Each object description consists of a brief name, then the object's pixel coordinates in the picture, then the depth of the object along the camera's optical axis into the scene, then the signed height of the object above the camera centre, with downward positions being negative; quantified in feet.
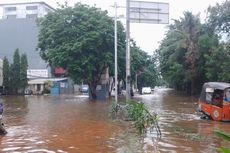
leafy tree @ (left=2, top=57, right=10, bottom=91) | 207.31 +6.60
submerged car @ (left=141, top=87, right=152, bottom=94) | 251.60 -1.50
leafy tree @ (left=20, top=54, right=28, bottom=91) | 207.21 +7.37
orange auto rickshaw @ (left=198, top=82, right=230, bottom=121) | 64.44 -1.99
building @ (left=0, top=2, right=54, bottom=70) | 243.60 +29.55
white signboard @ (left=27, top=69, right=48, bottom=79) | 239.09 +8.80
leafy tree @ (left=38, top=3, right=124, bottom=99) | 131.44 +15.59
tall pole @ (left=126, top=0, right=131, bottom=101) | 74.07 +6.52
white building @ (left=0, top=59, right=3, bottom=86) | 212.02 +8.06
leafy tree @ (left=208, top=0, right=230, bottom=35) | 155.02 +27.21
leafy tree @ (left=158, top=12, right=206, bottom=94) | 168.45 +16.17
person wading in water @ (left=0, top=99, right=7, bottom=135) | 47.34 -4.65
